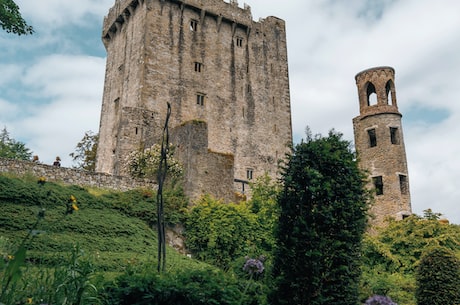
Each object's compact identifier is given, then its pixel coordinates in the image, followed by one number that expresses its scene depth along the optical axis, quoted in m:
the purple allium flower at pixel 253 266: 7.62
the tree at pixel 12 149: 44.06
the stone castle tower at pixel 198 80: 28.02
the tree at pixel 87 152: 36.09
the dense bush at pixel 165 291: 7.01
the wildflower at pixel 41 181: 4.90
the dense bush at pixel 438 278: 13.32
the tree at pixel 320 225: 8.59
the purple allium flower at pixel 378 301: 5.72
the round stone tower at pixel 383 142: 27.53
